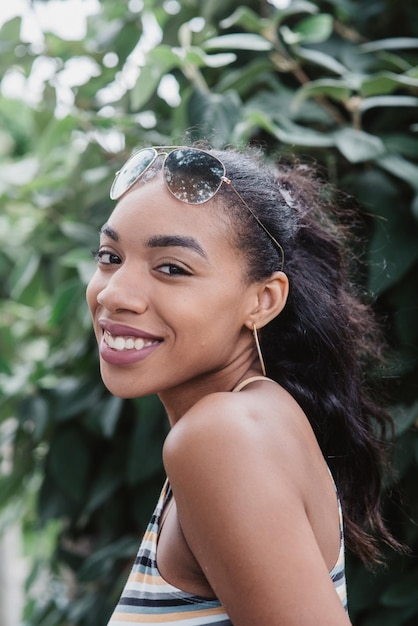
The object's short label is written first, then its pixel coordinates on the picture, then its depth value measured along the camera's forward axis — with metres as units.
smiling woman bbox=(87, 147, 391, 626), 1.03
